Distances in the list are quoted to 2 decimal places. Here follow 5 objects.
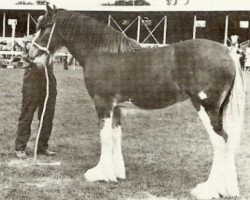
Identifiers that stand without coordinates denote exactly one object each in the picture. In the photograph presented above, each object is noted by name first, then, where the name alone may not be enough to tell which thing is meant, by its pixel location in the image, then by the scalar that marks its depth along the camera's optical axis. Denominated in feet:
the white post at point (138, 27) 94.63
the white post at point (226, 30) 87.61
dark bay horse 18.91
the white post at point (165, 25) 92.78
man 24.97
